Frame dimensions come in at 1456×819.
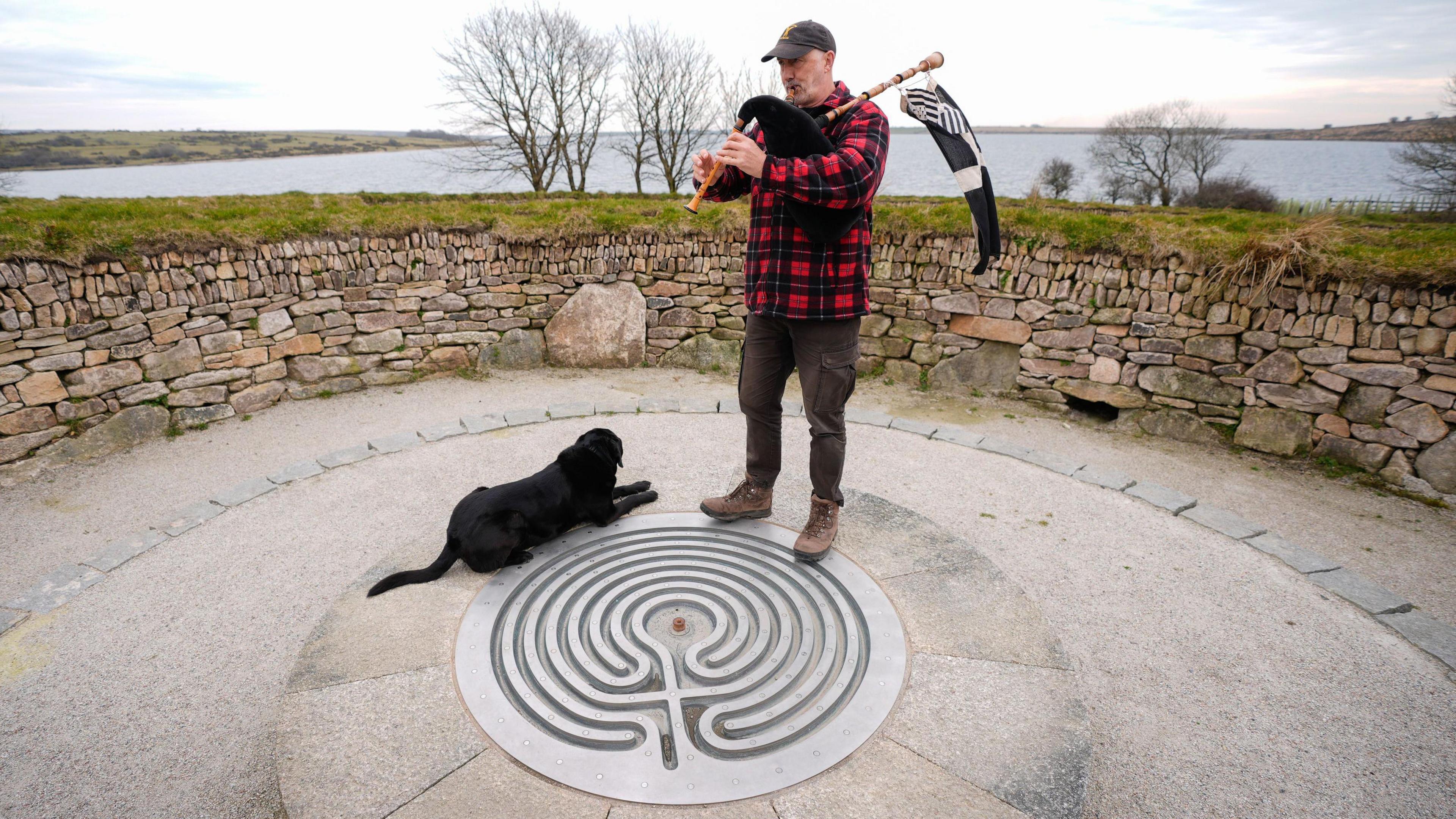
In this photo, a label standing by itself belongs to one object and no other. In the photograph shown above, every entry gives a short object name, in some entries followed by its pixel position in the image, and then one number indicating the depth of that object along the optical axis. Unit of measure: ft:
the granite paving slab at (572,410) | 18.35
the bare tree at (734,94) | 77.66
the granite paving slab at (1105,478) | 15.06
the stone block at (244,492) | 14.14
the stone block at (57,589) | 11.12
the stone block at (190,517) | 13.24
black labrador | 10.51
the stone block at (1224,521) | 13.28
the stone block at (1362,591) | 11.17
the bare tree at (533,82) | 70.23
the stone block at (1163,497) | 14.21
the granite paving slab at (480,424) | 17.33
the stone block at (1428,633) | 10.19
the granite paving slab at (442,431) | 16.93
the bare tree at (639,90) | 74.74
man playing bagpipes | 9.02
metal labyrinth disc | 7.67
